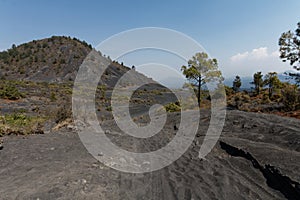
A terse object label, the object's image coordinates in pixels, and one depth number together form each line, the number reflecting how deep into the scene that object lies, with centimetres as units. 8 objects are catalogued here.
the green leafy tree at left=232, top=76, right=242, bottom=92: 3046
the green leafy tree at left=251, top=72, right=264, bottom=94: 2576
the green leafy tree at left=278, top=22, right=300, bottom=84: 1377
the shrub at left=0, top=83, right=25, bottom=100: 2056
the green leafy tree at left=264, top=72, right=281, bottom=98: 2282
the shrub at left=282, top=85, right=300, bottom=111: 1341
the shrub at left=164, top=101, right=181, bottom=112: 1579
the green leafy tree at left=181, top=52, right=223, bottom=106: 1474
